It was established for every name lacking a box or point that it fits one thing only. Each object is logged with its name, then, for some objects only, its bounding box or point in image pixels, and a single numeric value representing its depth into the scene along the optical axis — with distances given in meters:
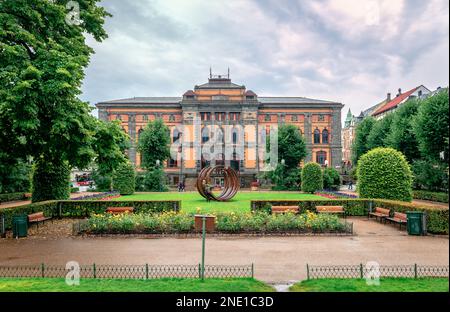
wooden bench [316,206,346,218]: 20.39
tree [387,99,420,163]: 36.22
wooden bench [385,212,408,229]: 16.40
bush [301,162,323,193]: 40.53
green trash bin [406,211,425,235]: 15.30
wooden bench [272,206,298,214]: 19.60
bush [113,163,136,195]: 40.62
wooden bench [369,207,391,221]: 18.91
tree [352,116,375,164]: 48.16
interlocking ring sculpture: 30.06
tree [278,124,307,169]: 49.38
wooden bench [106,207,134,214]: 20.53
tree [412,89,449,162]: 29.36
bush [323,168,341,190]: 46.12
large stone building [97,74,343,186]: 60.59
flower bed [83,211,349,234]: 15.77
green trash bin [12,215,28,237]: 15.30
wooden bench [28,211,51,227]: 17.26
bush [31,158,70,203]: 23.53
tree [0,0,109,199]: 12.83
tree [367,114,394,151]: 42.44
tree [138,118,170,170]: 48.22
